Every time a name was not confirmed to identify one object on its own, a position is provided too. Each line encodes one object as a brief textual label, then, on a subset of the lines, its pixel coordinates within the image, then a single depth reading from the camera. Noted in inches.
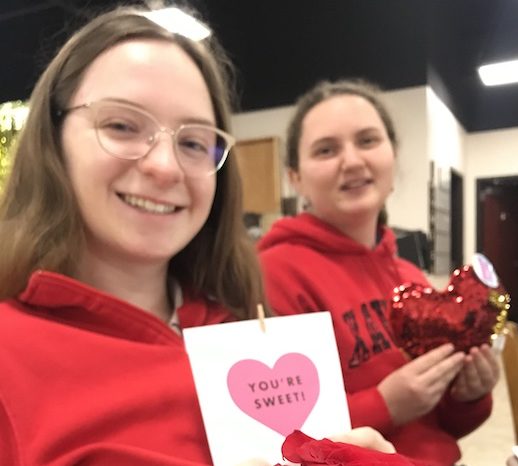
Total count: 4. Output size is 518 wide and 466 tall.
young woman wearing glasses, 30.0
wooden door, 201.5
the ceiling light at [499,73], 206.1
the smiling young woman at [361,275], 44.9
